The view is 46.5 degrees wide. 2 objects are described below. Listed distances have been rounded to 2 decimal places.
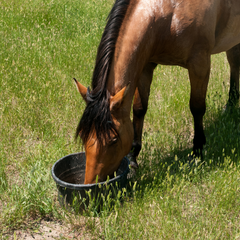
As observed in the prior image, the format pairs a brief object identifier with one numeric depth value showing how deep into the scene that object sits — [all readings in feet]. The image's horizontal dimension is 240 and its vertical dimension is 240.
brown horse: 7.31
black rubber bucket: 7.41
